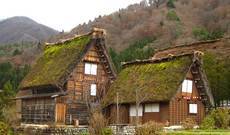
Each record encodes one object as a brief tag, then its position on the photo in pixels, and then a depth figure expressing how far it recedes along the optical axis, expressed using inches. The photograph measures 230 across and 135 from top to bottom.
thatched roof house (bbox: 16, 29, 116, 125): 1551.4
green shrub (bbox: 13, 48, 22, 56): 4084.6
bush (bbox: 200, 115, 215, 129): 1364.8
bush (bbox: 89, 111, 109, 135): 1141.1
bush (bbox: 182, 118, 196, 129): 1348.1
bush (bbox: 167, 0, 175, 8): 4554.6
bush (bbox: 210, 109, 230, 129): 1346.0
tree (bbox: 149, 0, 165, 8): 4983.8
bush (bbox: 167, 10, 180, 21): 4159.5
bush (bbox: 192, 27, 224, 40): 3265.3
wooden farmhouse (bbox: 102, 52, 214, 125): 1412.4
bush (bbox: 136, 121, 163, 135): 1001.7
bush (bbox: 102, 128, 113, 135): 1136.3
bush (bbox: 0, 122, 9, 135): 1338.7
